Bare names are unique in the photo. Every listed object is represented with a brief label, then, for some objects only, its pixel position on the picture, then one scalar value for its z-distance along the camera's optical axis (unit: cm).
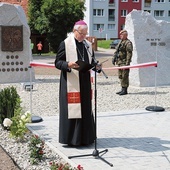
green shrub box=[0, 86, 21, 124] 698
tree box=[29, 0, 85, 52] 3278
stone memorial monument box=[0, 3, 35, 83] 1340
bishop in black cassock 573
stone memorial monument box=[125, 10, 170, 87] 1296
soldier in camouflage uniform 1105
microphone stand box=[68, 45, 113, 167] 531
